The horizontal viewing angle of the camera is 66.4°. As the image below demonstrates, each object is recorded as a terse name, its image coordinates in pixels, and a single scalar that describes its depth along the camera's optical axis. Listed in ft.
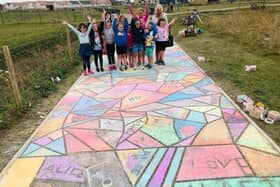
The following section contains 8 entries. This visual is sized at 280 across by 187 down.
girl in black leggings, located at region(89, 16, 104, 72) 19.20
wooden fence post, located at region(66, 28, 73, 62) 23.18
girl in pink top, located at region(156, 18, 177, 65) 19.83
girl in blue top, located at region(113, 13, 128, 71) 18.92
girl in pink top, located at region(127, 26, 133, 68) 19.48
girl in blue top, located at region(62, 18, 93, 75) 19.00
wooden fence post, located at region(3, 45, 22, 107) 14.06
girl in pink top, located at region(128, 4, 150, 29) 19.44
